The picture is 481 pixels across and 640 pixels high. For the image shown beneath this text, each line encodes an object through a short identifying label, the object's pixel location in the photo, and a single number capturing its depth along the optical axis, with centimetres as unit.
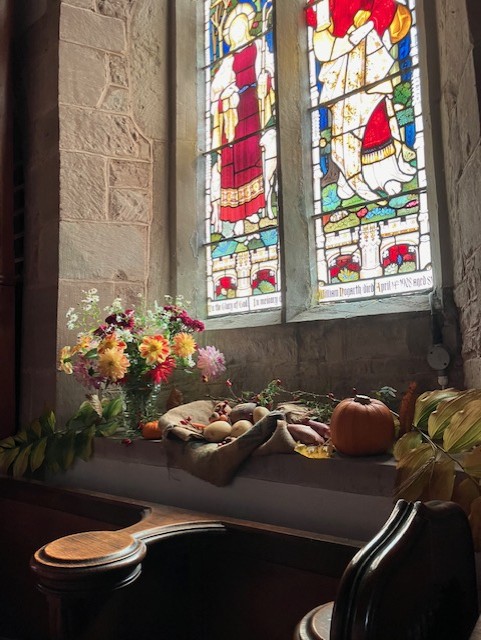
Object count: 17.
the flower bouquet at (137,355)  252
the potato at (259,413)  224
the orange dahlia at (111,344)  249
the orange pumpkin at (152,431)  246
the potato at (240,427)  214
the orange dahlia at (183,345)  266
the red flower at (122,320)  261
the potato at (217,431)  216
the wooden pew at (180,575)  156
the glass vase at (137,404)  262
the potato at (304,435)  198
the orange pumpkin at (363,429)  177
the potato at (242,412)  232
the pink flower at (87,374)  256
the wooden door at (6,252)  310
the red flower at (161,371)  256
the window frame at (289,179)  236
